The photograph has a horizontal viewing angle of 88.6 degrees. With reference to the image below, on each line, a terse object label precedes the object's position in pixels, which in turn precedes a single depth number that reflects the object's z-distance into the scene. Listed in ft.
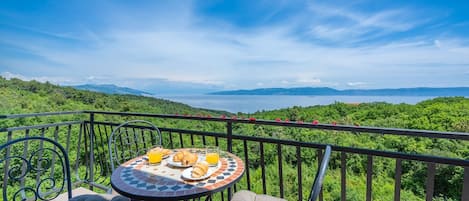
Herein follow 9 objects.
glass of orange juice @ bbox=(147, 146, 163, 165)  5.56
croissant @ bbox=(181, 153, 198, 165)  5.26
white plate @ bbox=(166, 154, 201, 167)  5.25
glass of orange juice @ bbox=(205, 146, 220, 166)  5.30
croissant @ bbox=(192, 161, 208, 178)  4.55
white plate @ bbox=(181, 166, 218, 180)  4.54
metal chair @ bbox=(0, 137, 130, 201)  5.39
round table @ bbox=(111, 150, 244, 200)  4.06
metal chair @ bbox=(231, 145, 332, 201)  3.15
